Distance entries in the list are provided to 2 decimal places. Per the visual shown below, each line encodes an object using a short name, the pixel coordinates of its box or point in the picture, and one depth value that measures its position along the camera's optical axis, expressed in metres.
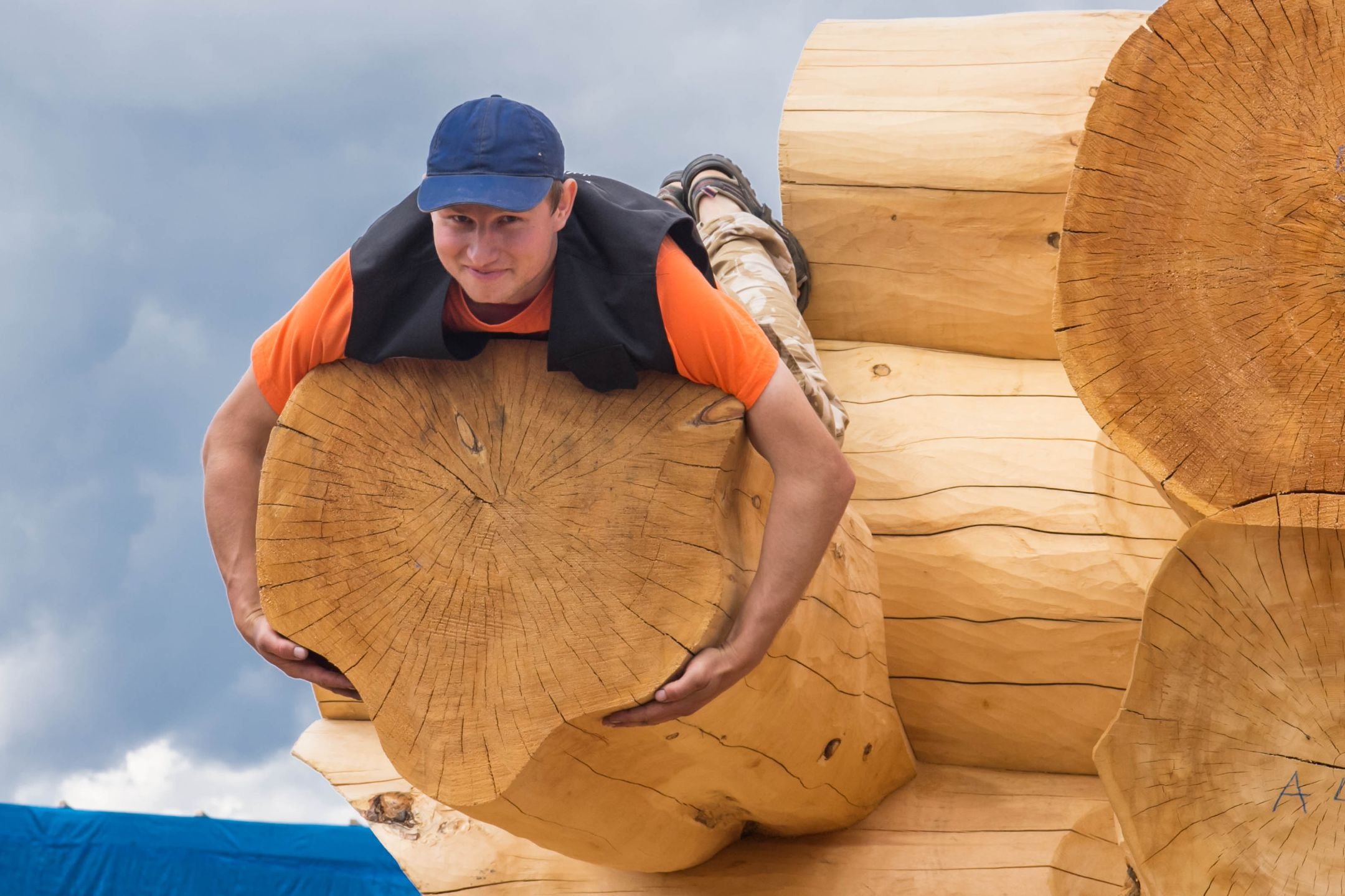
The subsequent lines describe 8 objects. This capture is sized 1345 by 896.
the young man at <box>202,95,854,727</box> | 8.68
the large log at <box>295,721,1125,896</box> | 9.26
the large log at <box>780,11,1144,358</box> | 9.80
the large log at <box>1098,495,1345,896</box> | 8.55
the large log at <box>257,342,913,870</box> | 8.71
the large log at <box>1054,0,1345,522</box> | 8.59
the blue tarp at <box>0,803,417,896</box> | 12.50
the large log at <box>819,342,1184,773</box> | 9.37
